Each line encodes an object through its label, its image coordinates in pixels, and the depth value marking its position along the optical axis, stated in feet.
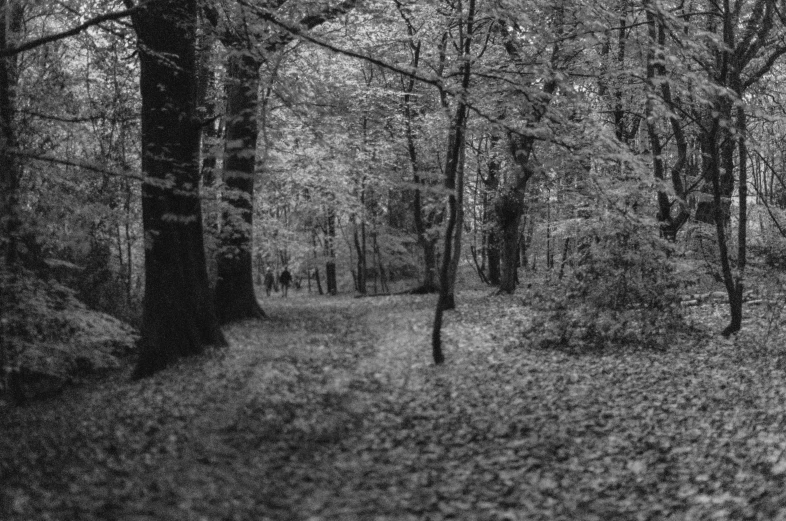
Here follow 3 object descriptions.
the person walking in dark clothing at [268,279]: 131.08
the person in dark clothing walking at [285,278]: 114.73
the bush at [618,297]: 42.47
